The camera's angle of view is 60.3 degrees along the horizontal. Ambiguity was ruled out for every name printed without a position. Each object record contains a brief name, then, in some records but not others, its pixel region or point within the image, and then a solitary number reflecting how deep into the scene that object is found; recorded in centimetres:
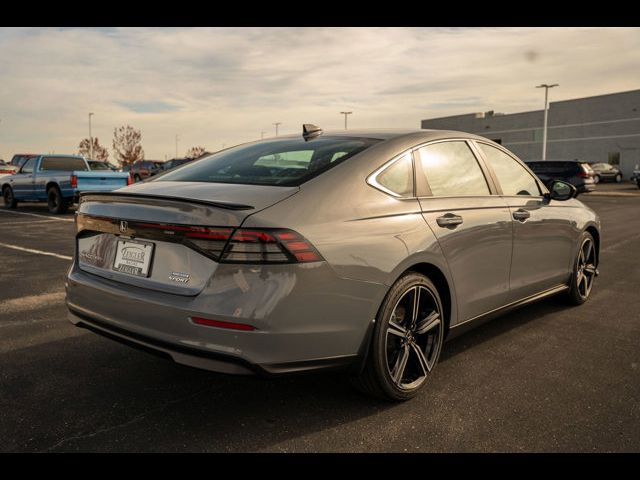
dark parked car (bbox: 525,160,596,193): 2383
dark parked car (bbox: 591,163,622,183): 4194
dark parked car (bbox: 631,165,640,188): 3263
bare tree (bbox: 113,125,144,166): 7012
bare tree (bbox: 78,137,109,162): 6900
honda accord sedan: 255
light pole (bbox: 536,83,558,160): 4255
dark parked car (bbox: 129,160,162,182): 3268
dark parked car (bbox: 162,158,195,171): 2946
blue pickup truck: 1498
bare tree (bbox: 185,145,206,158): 8649
